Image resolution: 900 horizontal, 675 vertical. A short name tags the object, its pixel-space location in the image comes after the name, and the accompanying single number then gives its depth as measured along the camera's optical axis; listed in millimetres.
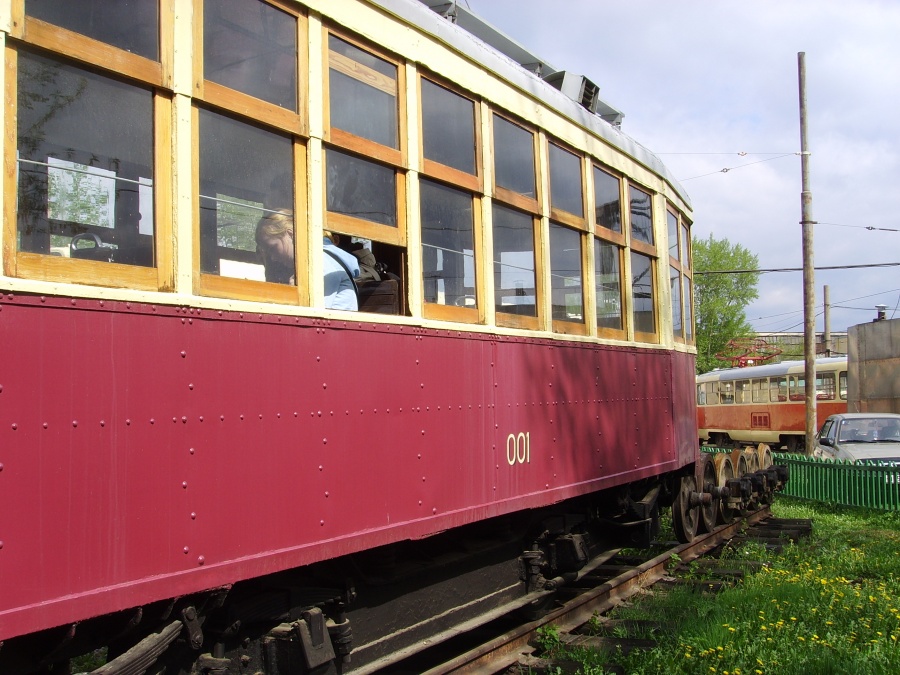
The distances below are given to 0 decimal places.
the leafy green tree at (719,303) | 45969
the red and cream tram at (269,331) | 2568
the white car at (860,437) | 14312
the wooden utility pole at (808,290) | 17203
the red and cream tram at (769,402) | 25406
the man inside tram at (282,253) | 3336
